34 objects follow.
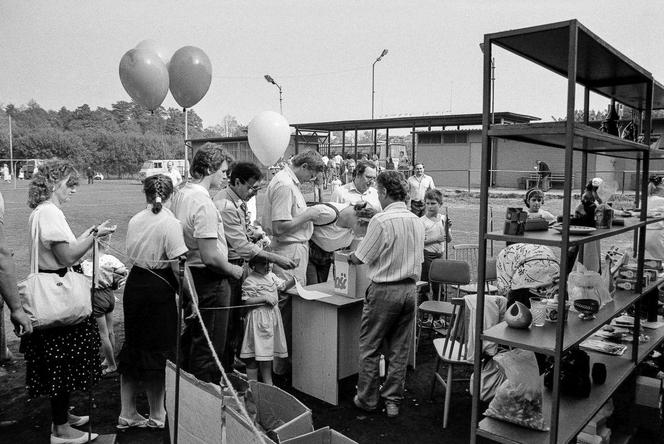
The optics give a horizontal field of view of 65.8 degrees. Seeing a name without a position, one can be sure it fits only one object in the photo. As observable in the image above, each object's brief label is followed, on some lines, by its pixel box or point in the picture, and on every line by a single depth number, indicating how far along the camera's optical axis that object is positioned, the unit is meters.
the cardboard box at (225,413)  1.75
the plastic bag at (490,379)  3.32
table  3.76
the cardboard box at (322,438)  2.00
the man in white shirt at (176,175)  13.57
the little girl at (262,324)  3.69
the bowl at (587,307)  2.61
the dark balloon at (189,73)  7.00
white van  32.46
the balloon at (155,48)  7.04
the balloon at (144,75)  6.63
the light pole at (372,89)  31.48
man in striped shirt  3.50
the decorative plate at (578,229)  2.36
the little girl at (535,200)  5.46
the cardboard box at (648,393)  3.32
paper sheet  3.79
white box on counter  3.86
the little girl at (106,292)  4.01
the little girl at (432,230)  5.66
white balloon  8.01
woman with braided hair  3.13
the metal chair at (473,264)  4.81
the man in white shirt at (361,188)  5.59
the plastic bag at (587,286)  2.78
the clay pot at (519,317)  2.33
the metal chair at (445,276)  4.92
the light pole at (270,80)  20.62
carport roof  19.58
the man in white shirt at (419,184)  8.95
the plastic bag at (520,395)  2.43
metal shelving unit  2.13
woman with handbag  2.90
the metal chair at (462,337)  3.26
